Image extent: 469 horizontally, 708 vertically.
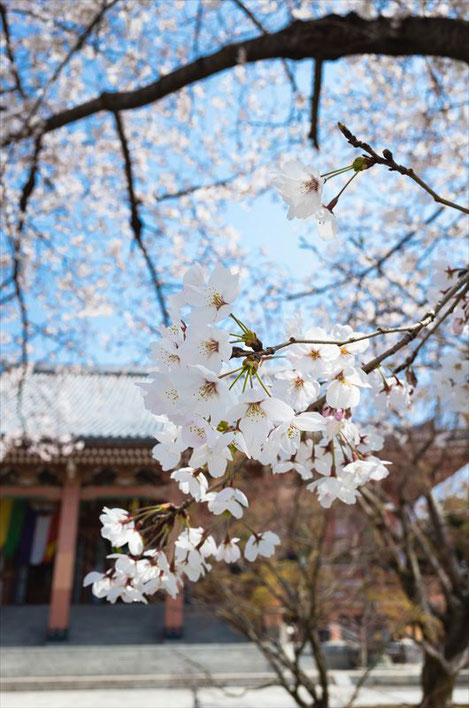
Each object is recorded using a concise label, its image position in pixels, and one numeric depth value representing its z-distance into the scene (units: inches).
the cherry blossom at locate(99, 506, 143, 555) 42.5
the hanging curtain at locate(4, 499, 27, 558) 484.7
